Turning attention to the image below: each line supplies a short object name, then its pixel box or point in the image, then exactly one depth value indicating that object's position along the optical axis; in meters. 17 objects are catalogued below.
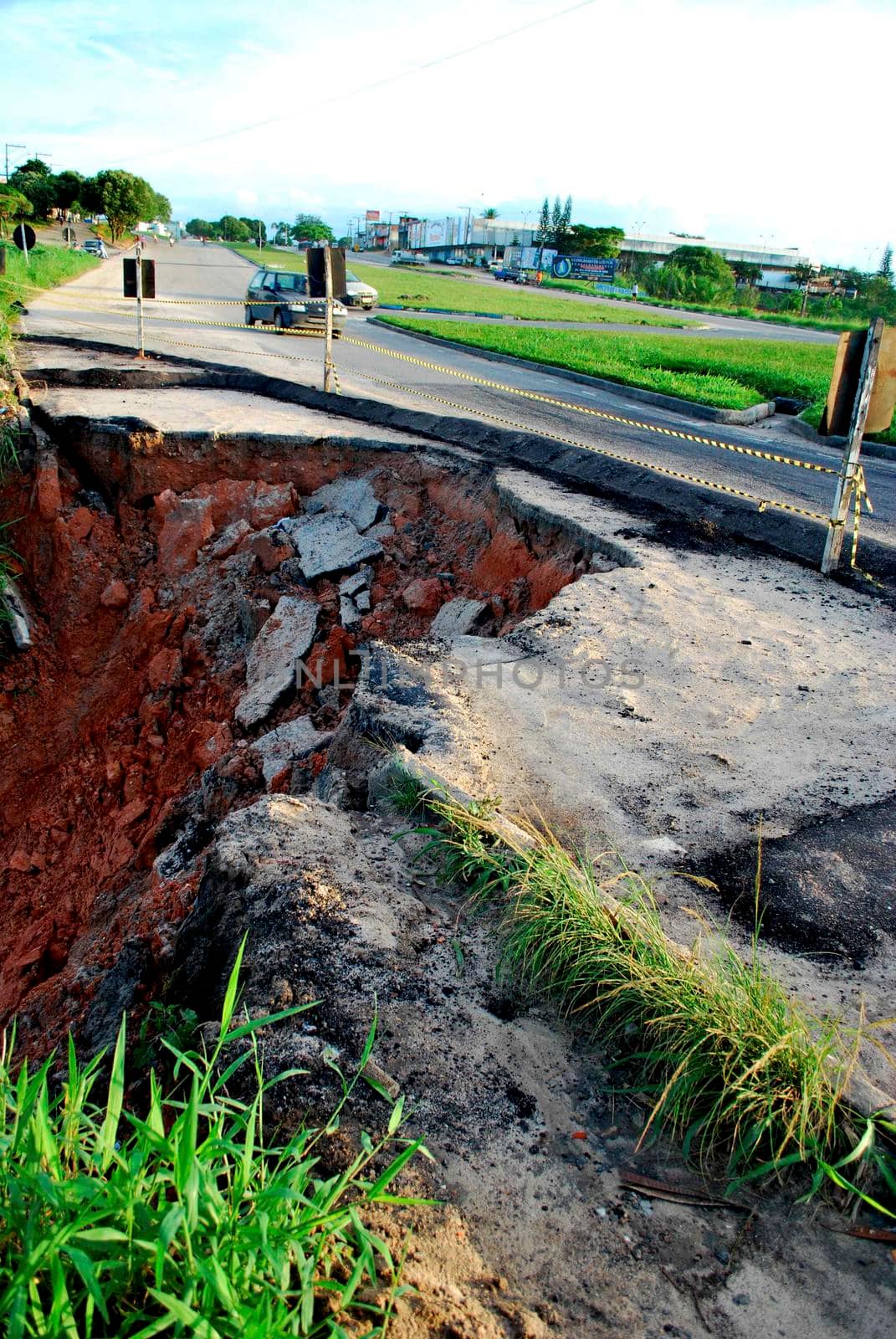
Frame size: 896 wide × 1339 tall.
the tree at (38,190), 67.67
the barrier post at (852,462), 7.00
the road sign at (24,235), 20.77
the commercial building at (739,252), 79.21
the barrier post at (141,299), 14.04
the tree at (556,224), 80.70
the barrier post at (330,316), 11.84
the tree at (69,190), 71.00
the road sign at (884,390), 6.99
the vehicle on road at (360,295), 29.31
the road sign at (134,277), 14.14
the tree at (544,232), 83.31
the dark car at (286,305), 21.78
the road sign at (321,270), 11.88
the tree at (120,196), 63.53
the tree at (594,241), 72.75
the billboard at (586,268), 65.19
